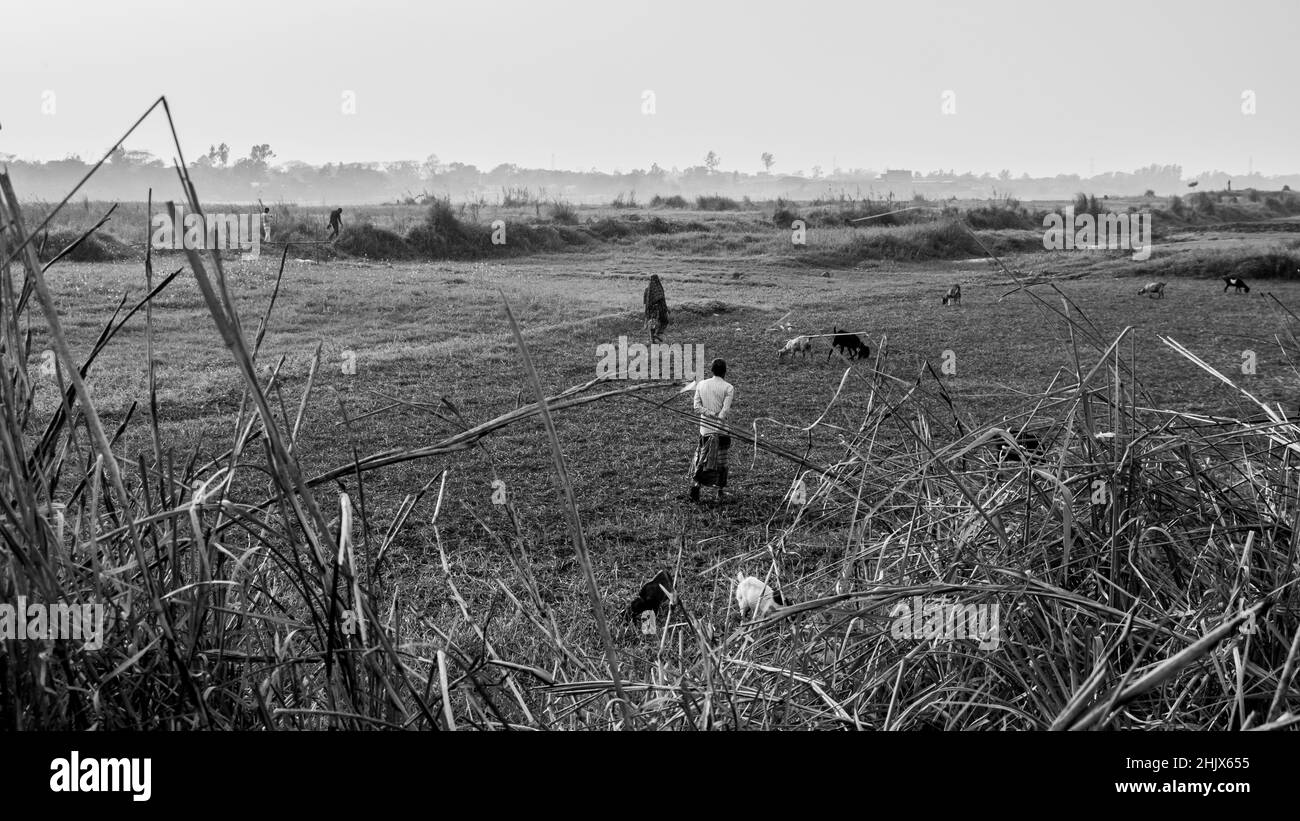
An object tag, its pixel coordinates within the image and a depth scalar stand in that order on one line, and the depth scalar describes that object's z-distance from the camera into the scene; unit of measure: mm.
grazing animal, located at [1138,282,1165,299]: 16672
